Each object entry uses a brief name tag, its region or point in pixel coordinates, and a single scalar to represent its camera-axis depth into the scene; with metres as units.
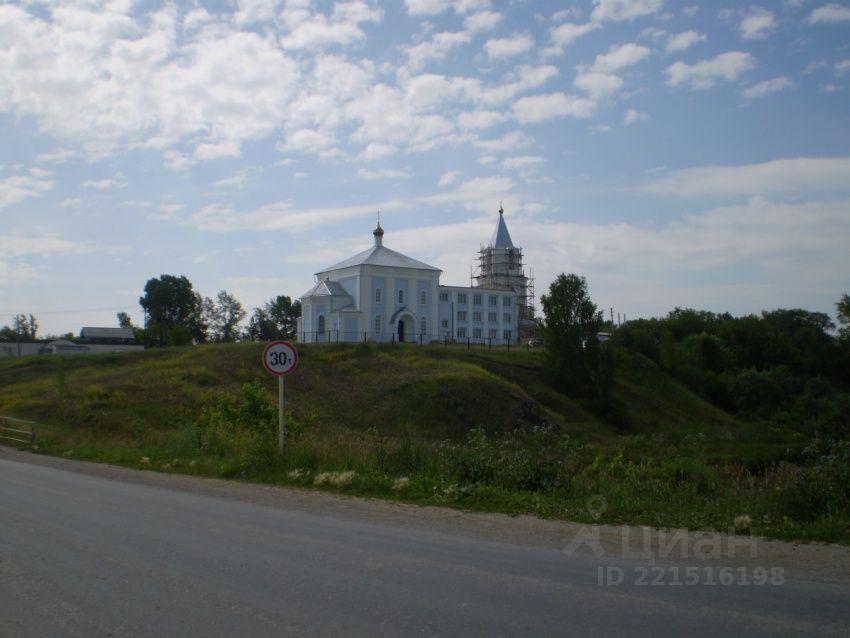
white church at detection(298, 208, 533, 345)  71.12
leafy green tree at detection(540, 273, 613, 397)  59.22
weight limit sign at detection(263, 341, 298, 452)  16.62
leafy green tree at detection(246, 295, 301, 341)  111.94
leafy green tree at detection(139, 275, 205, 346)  107.00
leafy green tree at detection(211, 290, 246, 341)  115.44
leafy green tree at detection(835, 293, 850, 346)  94.81
